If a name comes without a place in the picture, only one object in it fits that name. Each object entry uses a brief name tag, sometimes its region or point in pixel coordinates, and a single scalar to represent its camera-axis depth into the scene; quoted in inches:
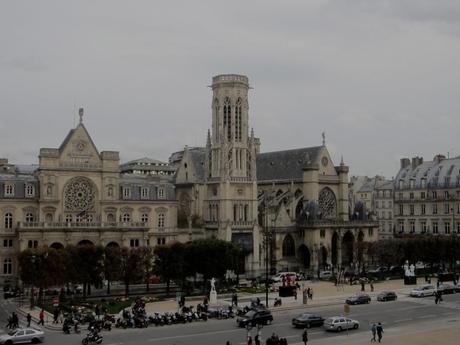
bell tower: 4124.0
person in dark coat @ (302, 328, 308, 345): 1768.0
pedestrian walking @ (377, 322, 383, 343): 1842.4
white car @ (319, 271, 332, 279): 3915.8
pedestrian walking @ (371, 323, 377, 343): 1871.3
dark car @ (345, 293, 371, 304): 2711.6
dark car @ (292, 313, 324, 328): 2118.6
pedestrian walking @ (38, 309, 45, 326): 2218.3
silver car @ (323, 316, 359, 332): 2071.9
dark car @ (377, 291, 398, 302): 2824.8
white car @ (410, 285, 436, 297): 2935.5
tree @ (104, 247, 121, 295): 2876.5
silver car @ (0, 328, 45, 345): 1846.7
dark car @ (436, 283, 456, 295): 3031.0
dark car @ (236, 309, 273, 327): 2156.3
